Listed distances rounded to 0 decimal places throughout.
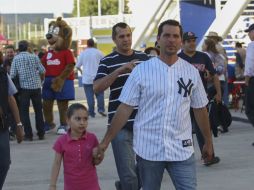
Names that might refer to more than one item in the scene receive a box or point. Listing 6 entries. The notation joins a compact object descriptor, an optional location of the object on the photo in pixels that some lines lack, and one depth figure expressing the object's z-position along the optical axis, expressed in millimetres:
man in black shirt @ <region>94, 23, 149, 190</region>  8987
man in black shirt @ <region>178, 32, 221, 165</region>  12614
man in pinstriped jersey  7232
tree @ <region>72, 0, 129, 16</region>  125380
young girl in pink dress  7899
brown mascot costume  19078
